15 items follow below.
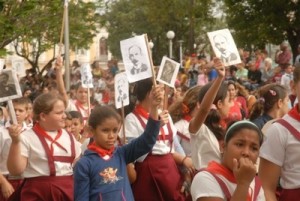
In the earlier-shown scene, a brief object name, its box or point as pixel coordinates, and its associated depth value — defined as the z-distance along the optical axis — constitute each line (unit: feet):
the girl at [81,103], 36.47
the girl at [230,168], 13.47
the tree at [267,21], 101.96
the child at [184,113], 24.52
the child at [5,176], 22.71
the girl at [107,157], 18.48
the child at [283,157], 15.28
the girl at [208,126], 18.79
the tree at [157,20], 129.18
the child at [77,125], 29.07
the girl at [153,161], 23.24
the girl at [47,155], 20.97
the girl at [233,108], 22.67
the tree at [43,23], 55.88
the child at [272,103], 22.86
